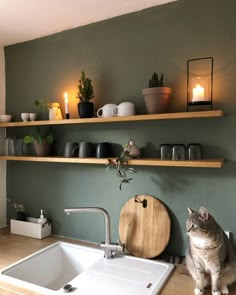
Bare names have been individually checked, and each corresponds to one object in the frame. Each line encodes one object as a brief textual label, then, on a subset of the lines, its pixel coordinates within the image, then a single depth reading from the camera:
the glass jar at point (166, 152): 1.54
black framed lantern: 1.47
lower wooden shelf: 1.34
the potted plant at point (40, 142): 1.94
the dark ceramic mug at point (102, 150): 1.71
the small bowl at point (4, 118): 2.15
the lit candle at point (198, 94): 1.46
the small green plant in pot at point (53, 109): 1.93
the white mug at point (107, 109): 1.67
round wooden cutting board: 1.61
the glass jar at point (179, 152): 1.49
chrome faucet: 1.62
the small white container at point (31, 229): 1.98
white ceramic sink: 1.30
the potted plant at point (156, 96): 1.49
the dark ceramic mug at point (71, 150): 1.83
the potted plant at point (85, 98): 1.74
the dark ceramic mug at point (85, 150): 1.78
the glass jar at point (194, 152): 1.47
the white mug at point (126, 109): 1.61
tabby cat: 1.22
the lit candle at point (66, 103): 1.90
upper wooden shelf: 1.35
